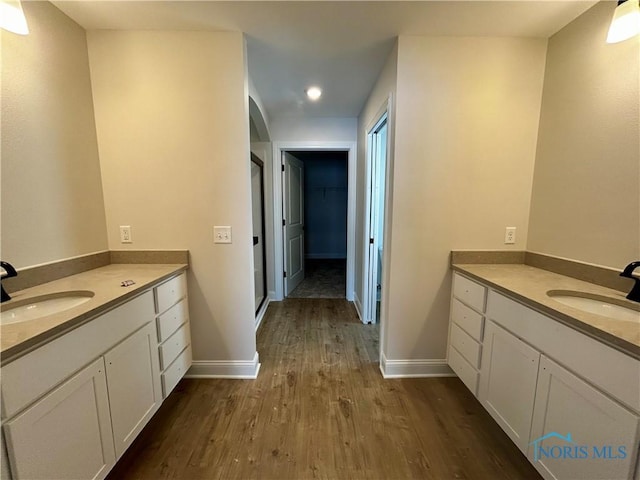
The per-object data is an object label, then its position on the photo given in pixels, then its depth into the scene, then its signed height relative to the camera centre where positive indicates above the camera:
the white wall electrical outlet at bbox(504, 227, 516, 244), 1.89 -0.19
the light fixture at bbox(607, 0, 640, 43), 1.12 +0.82
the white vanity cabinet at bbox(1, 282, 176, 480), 0.81 -0.73
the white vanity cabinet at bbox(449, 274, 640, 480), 0.86 -0.75
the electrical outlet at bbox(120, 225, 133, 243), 1.85 -0.19
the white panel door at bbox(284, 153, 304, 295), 3.58 -0.21
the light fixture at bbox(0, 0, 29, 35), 1.06 +0.78
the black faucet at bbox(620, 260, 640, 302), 1.15 -0.31
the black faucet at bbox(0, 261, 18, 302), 1.10 -0.28
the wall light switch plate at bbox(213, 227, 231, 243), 1.87 -0.19
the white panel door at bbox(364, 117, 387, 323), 2.65 -0.04
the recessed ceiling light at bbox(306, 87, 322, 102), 2.47 +1.11
